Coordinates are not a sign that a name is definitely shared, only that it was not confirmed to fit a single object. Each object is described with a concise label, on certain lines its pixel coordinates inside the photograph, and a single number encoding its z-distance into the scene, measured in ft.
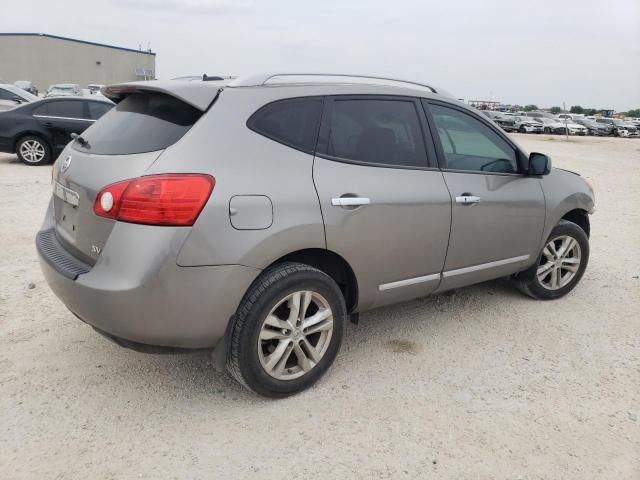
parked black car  34.63
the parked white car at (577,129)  127.34
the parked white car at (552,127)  124.67
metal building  225.97
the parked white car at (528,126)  123.34
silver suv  8.14
